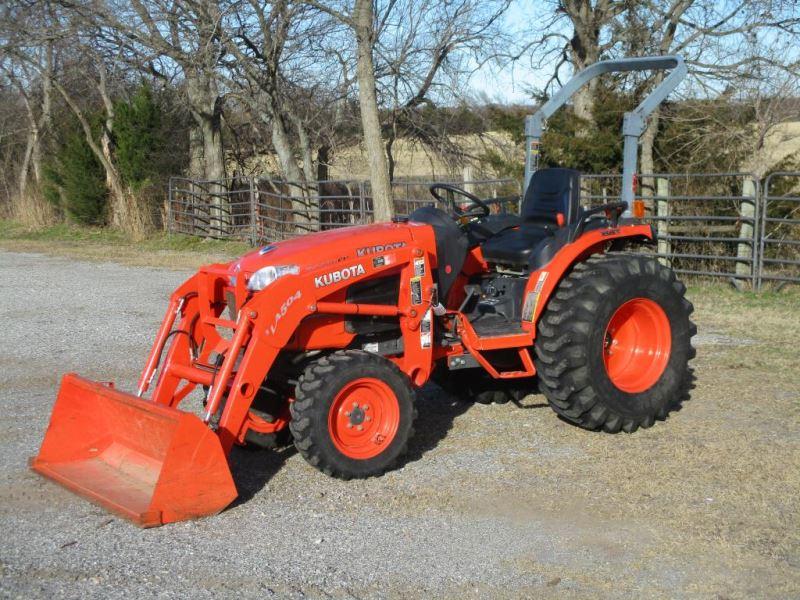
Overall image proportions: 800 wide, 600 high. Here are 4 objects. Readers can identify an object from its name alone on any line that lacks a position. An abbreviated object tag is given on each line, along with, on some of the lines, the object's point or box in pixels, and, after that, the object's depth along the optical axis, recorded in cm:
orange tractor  460
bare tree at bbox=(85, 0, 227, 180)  1702
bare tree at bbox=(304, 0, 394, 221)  1322
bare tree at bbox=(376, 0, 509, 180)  1894
